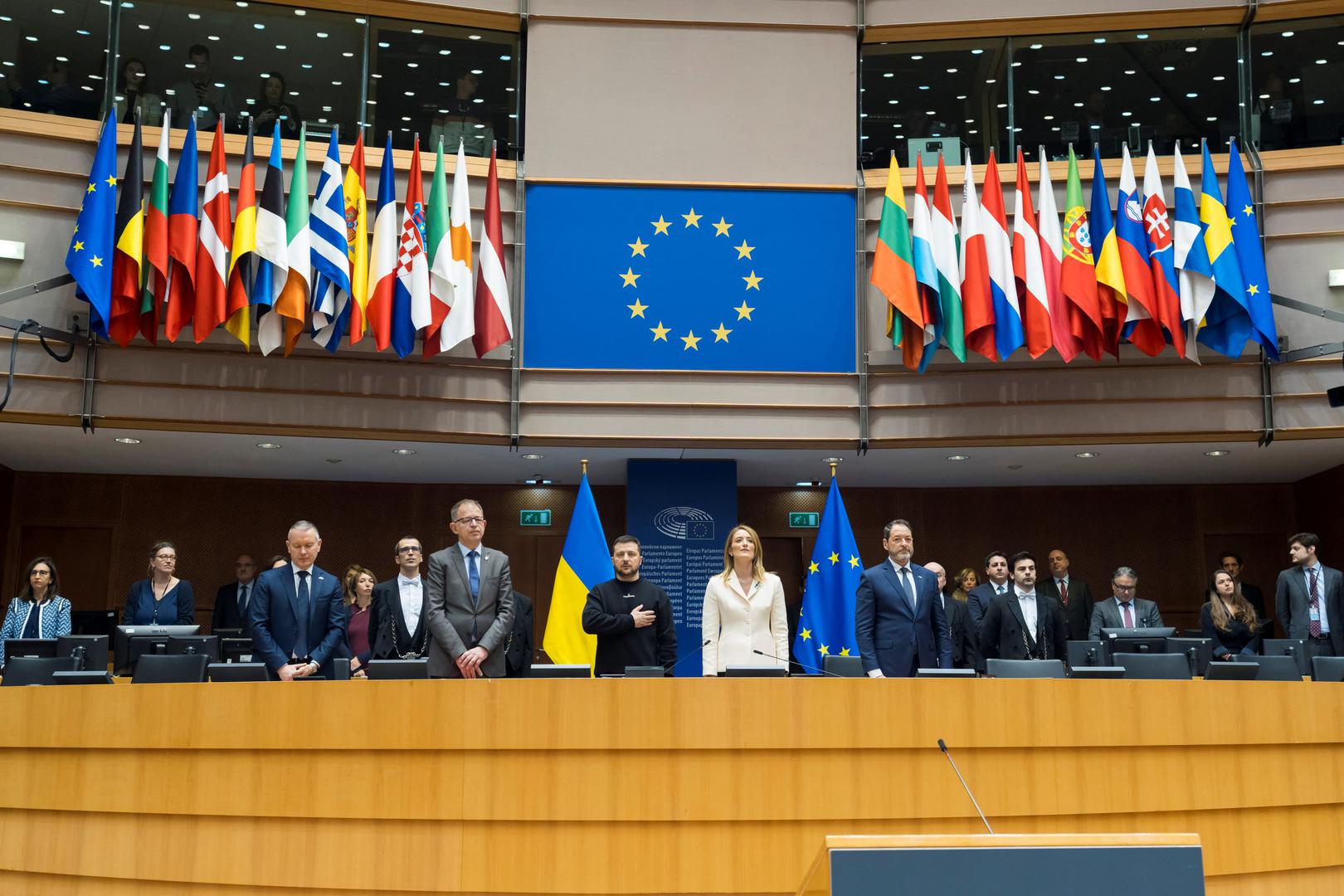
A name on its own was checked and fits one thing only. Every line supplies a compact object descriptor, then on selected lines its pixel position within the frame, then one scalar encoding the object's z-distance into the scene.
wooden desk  4.26
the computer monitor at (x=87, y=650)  6.03
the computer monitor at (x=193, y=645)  6.34
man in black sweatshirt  6.65
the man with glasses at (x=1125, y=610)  9.14
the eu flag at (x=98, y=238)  8.98
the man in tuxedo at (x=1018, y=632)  7.49
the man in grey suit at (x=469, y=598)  6.00
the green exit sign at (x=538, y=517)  12.70
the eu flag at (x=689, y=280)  10.44
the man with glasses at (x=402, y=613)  7.69
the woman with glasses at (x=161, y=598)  8.02
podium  2.48
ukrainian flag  9.88
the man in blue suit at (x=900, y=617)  6.97
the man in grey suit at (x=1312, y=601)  8.58
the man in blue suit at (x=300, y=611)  6.47
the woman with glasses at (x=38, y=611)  8.04
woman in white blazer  6.37
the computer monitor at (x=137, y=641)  6.40
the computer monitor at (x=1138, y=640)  6.61
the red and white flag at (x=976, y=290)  9.93
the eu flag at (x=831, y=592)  10.20
